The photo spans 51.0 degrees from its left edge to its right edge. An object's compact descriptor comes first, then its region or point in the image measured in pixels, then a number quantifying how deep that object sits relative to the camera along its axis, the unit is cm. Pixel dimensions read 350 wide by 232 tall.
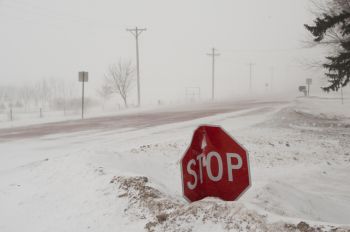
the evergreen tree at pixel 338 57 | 1269
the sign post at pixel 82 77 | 2202
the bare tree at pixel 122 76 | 4438
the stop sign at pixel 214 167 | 408
